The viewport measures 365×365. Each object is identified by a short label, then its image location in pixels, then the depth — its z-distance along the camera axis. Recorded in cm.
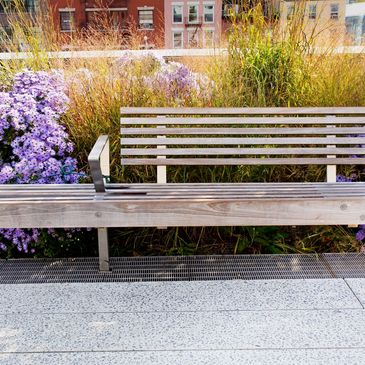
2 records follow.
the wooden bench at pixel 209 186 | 229
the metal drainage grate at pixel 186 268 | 258
